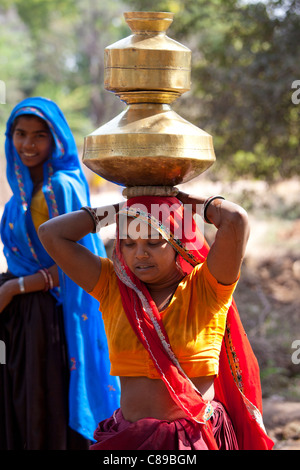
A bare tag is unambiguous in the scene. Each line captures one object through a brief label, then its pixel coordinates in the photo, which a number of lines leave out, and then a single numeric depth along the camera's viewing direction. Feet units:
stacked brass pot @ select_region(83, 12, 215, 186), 15.51
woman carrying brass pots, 15.76
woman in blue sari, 24.25
